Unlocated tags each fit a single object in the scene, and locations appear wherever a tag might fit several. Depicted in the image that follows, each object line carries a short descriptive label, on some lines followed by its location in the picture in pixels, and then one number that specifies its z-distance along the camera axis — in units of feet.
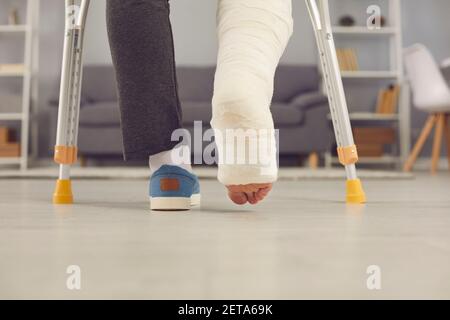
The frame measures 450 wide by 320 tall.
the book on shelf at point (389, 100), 16.44
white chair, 13.26
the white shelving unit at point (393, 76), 16.20
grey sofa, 14.35
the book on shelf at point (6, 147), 15.47
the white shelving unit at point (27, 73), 15.35
